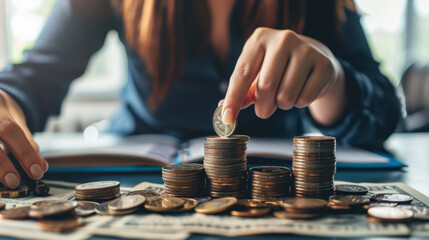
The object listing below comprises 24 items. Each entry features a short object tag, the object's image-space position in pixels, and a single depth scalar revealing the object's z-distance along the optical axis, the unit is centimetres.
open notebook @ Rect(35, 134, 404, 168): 45
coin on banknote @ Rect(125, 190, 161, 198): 38
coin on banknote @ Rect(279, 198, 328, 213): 34
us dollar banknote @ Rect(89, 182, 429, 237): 32
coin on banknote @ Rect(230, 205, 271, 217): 34
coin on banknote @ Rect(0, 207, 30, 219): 34
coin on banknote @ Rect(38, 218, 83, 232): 32
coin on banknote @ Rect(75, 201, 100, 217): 35
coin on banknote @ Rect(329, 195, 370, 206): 35
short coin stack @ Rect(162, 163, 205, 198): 38
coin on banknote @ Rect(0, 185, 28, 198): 39
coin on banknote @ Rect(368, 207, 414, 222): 33
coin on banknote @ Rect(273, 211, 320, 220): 33
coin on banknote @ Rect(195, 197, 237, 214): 35
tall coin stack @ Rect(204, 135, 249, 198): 38
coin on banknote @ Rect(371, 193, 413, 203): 36
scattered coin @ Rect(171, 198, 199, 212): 35
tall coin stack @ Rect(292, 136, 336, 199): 38
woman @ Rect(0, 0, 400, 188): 52
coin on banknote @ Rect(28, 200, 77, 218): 34
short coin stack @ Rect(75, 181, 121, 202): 38
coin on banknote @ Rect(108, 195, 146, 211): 35
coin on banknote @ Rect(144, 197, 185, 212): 35
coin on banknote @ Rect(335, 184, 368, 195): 38
